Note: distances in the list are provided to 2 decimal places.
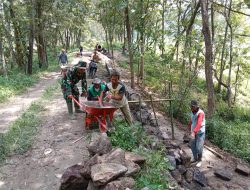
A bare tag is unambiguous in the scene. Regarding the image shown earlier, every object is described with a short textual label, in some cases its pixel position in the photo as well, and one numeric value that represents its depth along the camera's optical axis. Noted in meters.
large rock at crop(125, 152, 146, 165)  3.45
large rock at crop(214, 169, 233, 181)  5.15
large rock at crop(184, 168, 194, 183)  4.48
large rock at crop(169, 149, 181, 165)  4.77
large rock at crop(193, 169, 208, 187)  4.51
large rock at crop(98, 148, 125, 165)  3.27
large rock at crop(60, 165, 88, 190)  3.24
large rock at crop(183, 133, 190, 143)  6.66
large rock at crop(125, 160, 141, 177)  3.15
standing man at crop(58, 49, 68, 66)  13.85
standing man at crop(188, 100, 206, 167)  5.06
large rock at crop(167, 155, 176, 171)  4.31
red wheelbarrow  4.40
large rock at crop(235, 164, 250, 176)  5.54
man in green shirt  5.06
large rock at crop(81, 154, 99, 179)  3.22
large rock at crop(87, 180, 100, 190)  3.04
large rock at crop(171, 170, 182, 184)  4.00
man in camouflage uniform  5.44
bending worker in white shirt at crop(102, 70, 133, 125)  4.74
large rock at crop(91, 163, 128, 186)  2.91
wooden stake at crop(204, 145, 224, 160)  6.23
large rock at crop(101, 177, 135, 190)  2.83
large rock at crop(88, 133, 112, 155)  3.66
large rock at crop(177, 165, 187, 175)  4.48
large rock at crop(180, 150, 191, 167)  4.96
